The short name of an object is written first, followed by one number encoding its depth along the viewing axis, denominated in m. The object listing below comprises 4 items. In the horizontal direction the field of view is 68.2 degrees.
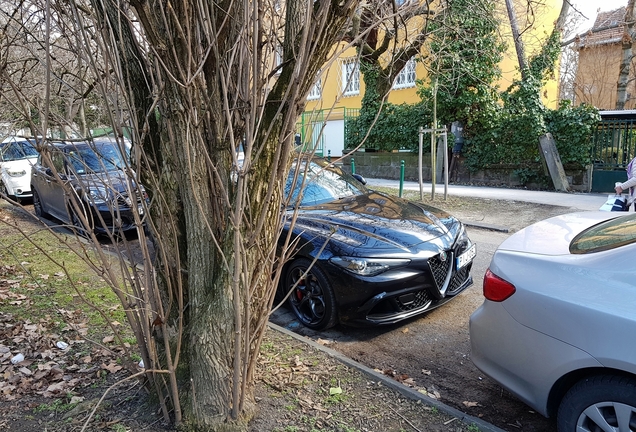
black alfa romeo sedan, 4.11
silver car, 2.34
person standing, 6.61
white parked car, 12.28
